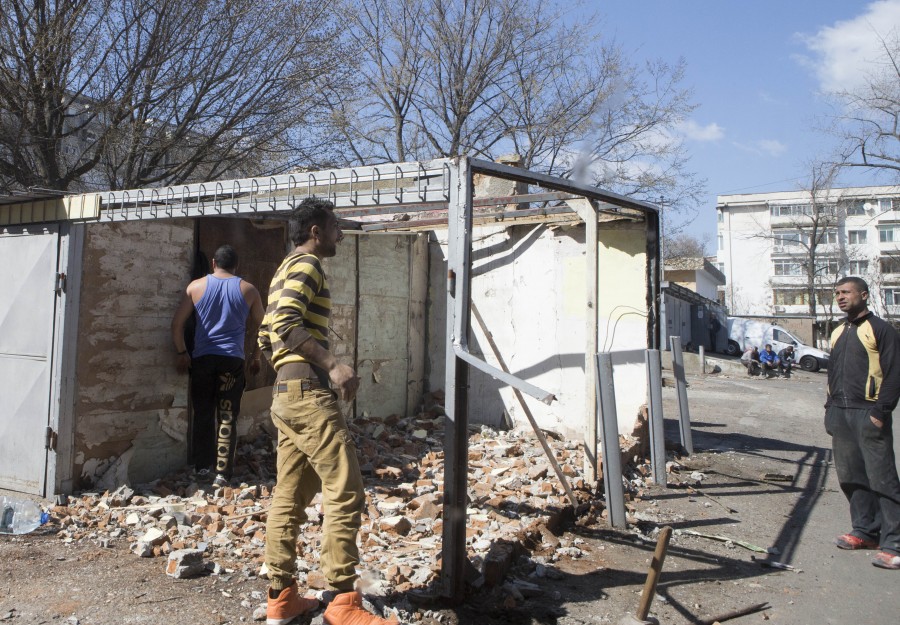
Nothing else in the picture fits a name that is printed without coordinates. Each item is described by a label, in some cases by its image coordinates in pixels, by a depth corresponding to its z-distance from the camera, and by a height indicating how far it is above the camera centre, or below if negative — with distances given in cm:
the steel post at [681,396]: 723 -39
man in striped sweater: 297 -39
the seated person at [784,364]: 2330 -11
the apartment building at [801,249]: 4538 +895
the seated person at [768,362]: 2281 -4
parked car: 2827 +97
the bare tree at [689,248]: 5341 +958
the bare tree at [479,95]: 2039 +808
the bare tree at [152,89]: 832 +371
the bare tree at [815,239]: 4400 +903
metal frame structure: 346 +91
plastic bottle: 438 -107
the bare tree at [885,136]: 2342 +781
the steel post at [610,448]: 501 -65
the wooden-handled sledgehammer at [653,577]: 303 -97
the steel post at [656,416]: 632 -53
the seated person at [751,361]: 2298 -1
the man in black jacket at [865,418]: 464 -41
